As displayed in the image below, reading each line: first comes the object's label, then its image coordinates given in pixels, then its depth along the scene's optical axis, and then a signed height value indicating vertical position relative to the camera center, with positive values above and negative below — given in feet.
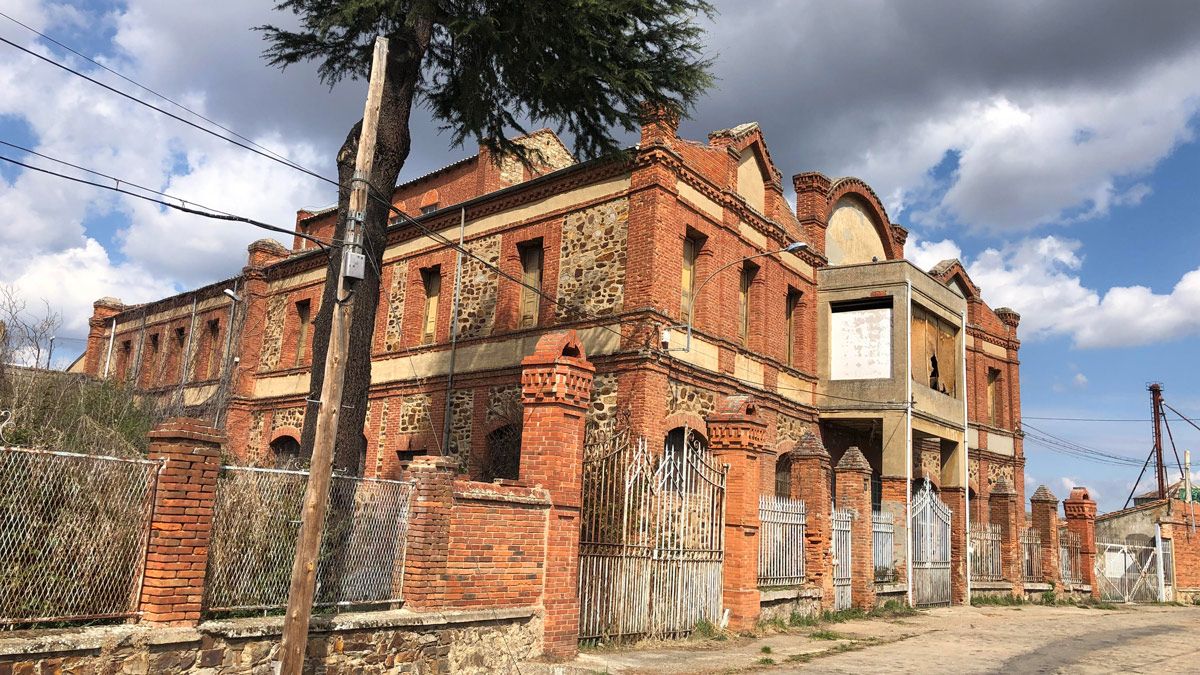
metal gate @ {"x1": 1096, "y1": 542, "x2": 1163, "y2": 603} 90.89 -2.20
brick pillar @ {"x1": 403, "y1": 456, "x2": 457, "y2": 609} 30.35 -0.82
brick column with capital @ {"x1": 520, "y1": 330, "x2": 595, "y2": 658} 34.47 +2.39
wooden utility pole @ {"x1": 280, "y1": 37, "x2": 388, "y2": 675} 24.26 +2.35
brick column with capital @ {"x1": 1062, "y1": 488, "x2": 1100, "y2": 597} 87.10 +2.34
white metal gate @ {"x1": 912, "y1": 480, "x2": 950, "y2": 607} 66.28 -0.72
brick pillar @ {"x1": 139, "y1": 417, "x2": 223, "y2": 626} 23.66 -0.69
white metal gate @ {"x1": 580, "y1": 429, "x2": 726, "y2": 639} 37.93 -0.80
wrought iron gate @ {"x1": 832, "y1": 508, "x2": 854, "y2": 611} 56.65 -1.47
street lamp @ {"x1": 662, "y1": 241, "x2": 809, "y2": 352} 54.24 +14.35
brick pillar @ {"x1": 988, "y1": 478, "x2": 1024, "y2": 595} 77.20 +0.92
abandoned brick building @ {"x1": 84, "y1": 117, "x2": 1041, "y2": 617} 55.47 +14.59
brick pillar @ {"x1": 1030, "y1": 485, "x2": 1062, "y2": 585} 81.87 +1.63
